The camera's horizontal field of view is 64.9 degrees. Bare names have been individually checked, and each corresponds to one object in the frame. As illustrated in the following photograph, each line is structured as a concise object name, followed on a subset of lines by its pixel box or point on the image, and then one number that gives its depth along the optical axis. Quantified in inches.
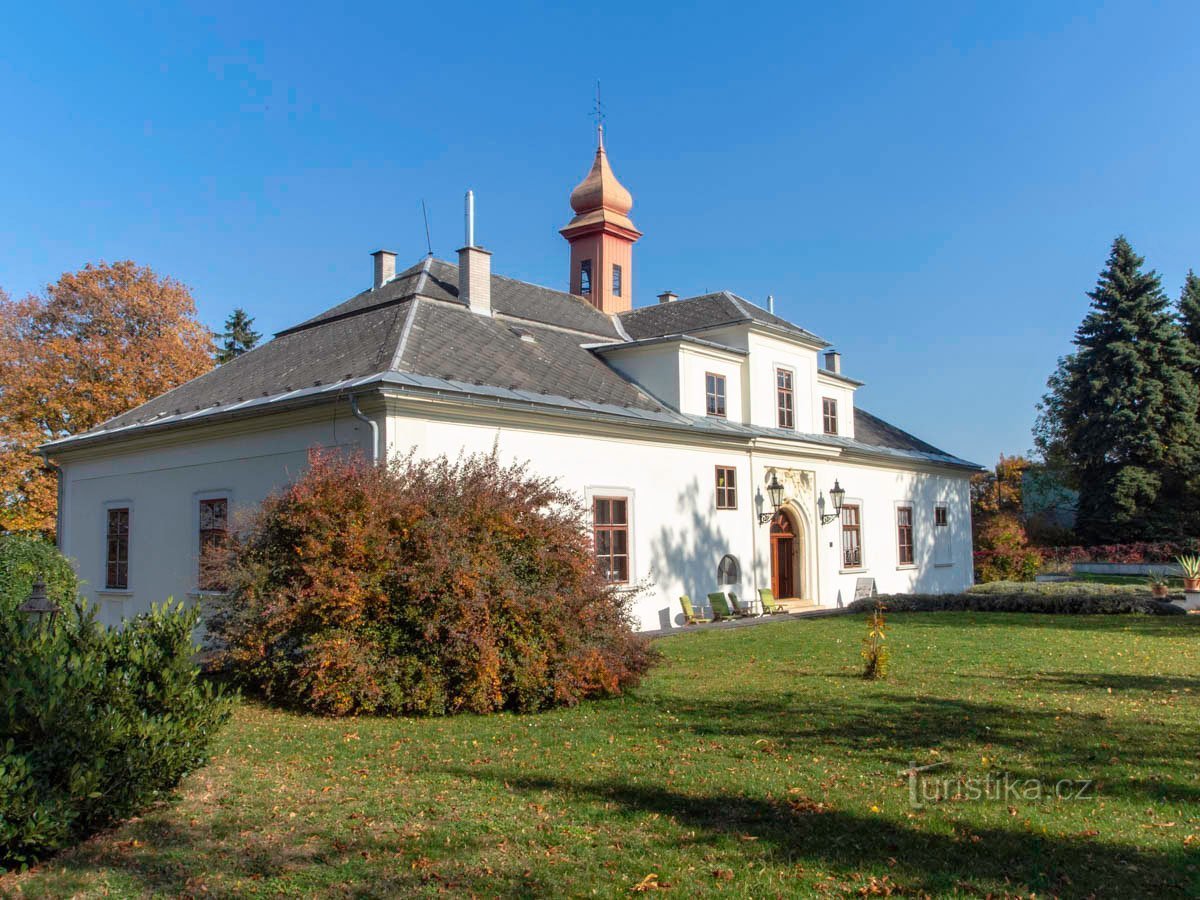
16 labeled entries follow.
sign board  1008.9
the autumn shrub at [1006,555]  1169.4
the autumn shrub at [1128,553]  1461.6
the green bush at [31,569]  632.4
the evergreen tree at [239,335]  2034.9
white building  626.5
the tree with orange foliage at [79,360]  1165.7
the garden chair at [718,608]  789.2
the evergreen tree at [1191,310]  1681.8
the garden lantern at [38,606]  270.5
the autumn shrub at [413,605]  372.5
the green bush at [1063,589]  795.2
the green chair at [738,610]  811.3
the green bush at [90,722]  200.4
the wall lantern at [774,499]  863.7
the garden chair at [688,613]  761.0
